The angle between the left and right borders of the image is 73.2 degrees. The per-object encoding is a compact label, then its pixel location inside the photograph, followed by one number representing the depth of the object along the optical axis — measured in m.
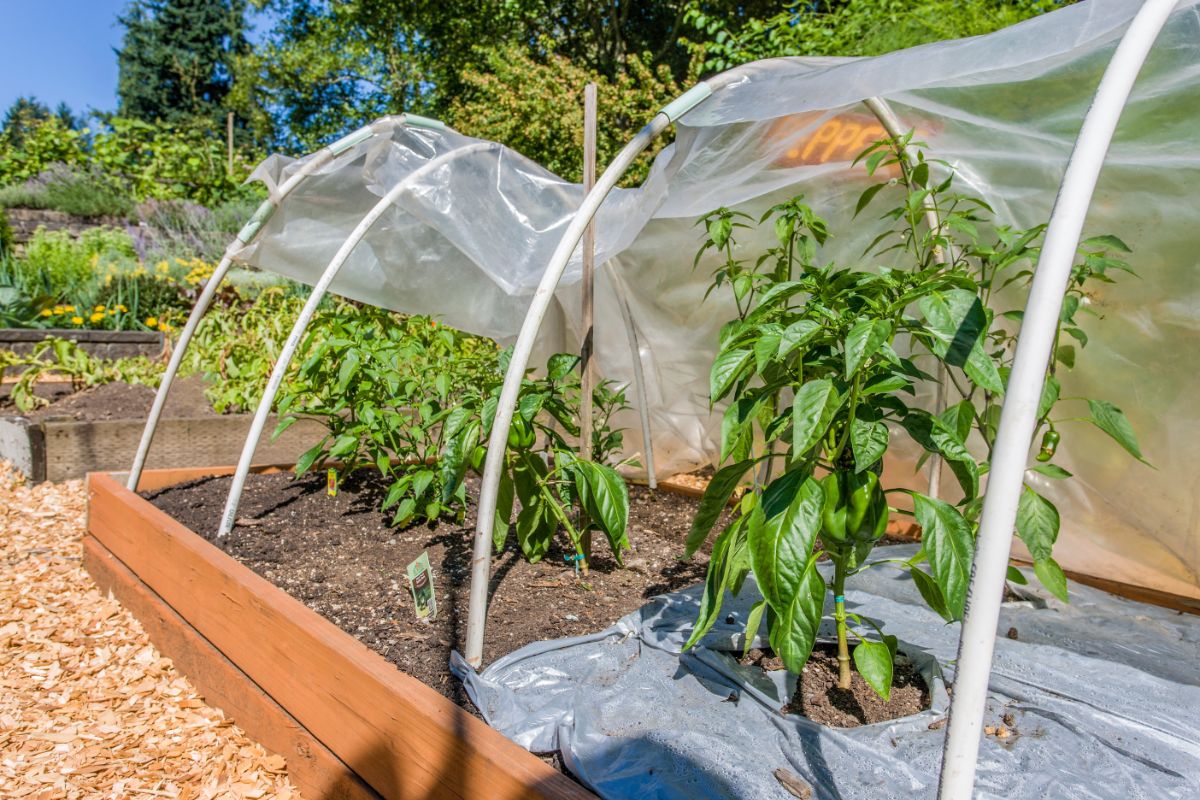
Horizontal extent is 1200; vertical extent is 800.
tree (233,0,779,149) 11.48
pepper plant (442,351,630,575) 1.90
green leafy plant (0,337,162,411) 4.62
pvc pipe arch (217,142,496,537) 2.58
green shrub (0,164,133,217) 9.09
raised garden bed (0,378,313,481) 3.80
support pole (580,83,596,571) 2.21
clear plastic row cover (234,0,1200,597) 1.78
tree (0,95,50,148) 21.46
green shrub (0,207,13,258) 7.63
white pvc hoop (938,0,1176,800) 0.90
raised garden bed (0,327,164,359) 5.55
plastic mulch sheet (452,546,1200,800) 1.38
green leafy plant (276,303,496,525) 2.62
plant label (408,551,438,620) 1.91
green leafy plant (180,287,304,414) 4.25
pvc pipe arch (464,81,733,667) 1.68
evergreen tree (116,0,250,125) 21.00
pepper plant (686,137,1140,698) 1.12
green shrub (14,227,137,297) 6.73
